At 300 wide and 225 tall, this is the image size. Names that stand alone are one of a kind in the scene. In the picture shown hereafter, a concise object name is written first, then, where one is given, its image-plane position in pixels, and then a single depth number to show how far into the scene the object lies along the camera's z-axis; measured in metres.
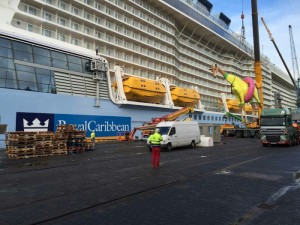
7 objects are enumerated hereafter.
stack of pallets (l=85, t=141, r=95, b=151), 23.69
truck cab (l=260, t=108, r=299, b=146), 25.44
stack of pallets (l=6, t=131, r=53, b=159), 18.27
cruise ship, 27.53
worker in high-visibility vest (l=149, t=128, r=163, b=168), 13.38
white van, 22.88
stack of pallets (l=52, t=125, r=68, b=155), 20.41
